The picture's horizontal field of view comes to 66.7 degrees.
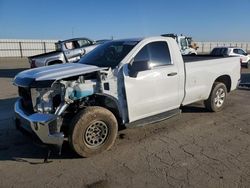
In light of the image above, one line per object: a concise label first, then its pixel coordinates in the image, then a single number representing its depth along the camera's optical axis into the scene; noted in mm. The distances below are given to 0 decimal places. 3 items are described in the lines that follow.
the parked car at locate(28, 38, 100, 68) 9563
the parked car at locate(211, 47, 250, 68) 14645
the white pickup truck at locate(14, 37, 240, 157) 3001
